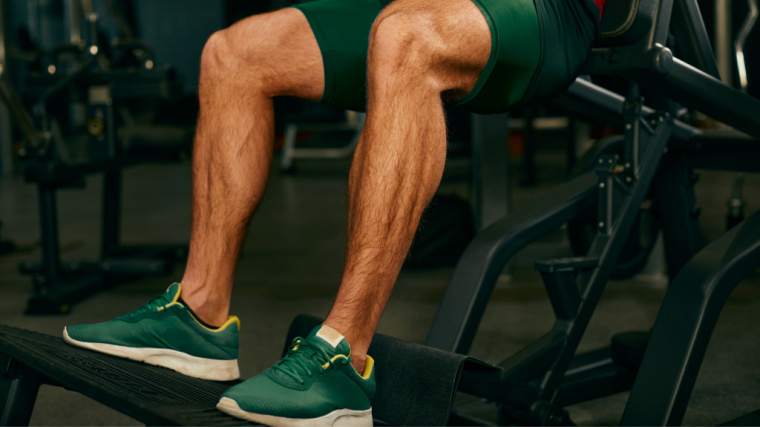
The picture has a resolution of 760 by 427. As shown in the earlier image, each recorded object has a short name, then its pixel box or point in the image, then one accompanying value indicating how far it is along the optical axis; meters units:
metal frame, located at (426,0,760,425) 2.58
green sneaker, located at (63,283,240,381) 2.50
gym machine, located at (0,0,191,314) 4.33
